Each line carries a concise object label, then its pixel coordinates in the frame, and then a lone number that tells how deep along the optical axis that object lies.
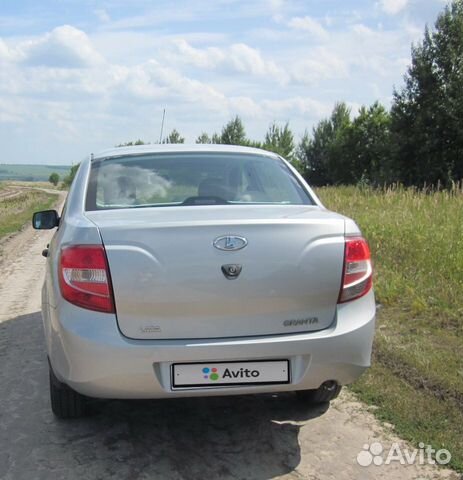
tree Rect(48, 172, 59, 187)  134.12
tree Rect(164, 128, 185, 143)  48.03
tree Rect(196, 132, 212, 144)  69.84
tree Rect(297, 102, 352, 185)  62.19
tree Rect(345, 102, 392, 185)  59.75
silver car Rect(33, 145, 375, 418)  3.03
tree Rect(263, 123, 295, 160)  71.19
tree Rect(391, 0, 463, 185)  30.59
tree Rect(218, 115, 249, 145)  70.94
